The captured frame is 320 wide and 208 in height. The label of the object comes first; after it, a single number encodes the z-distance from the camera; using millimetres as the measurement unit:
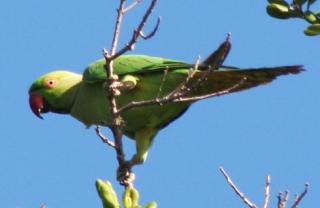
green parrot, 9211
